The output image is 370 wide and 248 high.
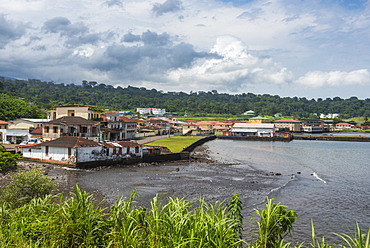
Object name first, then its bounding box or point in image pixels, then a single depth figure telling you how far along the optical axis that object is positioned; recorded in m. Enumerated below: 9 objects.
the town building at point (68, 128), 47.29
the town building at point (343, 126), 188.94
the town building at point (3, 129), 57.81
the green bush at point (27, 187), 17.82
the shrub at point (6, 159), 32.44
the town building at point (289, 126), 155.88
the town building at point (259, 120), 157.38
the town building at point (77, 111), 58.41
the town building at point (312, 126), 163.38
